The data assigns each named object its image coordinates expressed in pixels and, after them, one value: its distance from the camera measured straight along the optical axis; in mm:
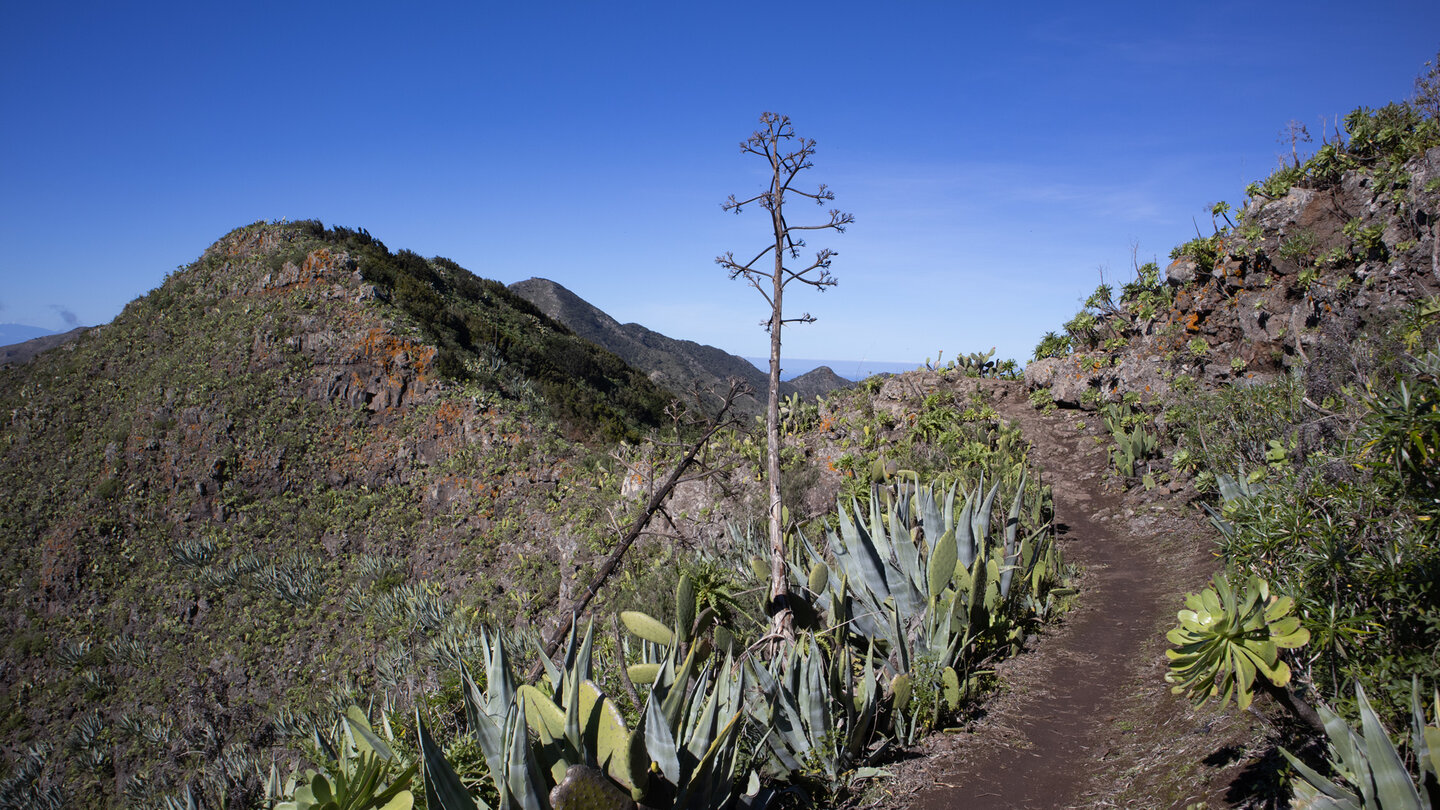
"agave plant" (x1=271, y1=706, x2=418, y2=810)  2008
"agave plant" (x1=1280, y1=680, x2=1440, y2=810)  1847
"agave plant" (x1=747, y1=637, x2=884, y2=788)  3668
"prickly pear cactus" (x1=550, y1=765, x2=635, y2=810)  2037
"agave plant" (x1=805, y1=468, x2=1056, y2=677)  4652
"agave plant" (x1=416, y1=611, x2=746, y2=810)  2035
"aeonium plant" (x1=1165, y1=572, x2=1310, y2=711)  1956
